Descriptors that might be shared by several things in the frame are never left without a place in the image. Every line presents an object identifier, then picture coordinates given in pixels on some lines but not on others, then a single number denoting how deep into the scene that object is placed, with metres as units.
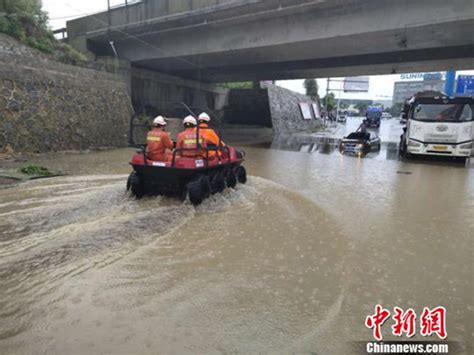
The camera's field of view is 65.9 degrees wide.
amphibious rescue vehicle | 6.28
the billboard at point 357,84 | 66.41
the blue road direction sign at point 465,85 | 29.07
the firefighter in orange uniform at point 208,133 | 6.92
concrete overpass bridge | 12.70
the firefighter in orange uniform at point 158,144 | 6.71
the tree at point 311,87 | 53.69
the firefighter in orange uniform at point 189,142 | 6.69
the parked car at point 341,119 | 58.57
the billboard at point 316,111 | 42.34
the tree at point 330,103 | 55.00
